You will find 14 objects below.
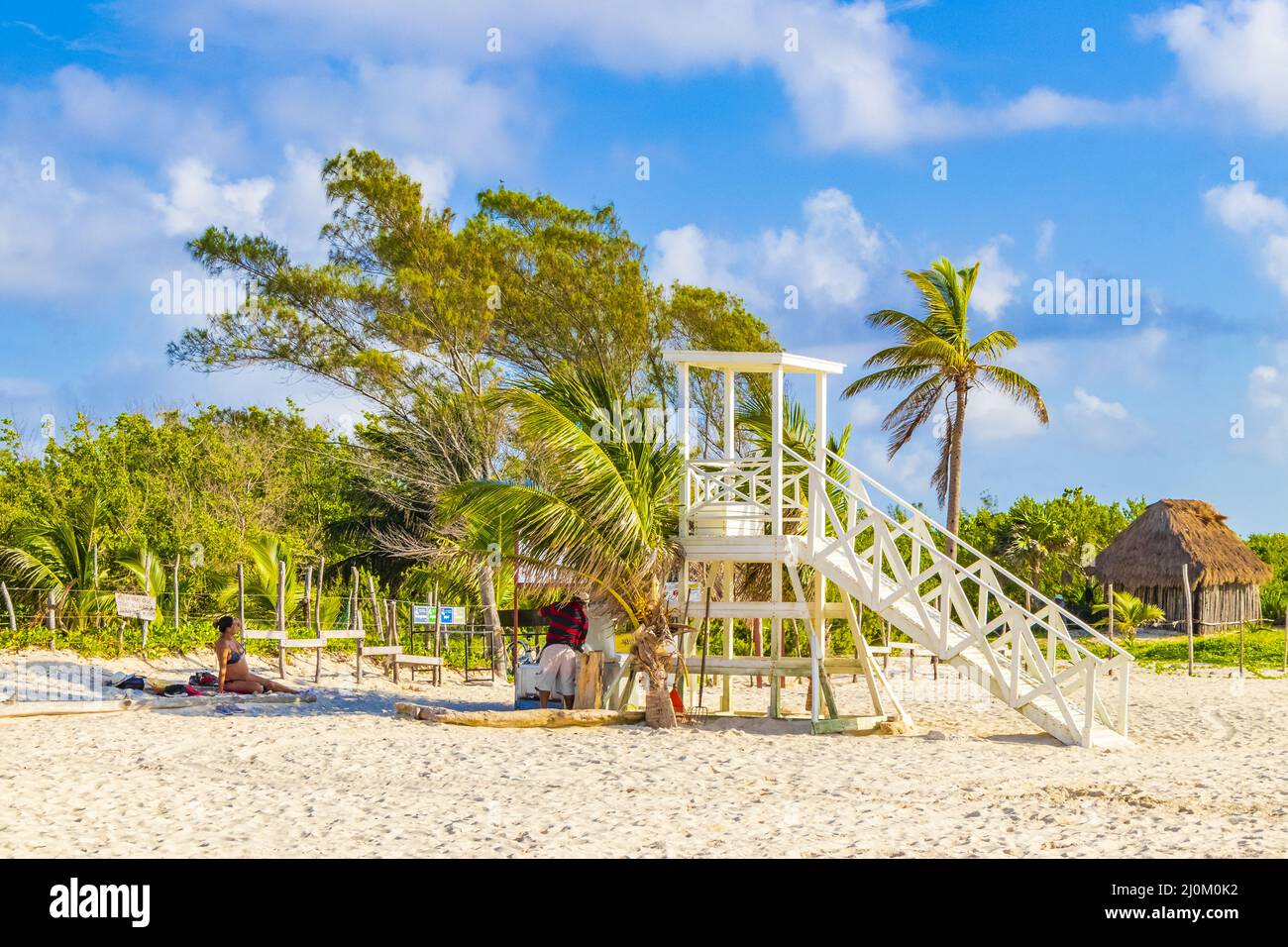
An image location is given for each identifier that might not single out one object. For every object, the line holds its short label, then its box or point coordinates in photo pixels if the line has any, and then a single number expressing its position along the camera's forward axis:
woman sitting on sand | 16.58
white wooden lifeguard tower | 14.02
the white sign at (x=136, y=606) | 18.44
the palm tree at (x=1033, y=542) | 38.00
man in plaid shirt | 16.19
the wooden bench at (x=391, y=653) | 20.06
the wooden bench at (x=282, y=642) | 19.02
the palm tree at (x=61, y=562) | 20.72
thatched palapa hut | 35.50
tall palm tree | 27.83
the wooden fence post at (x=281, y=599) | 19.97
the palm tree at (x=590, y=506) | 14.61
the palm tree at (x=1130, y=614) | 32.09
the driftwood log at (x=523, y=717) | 14.71
